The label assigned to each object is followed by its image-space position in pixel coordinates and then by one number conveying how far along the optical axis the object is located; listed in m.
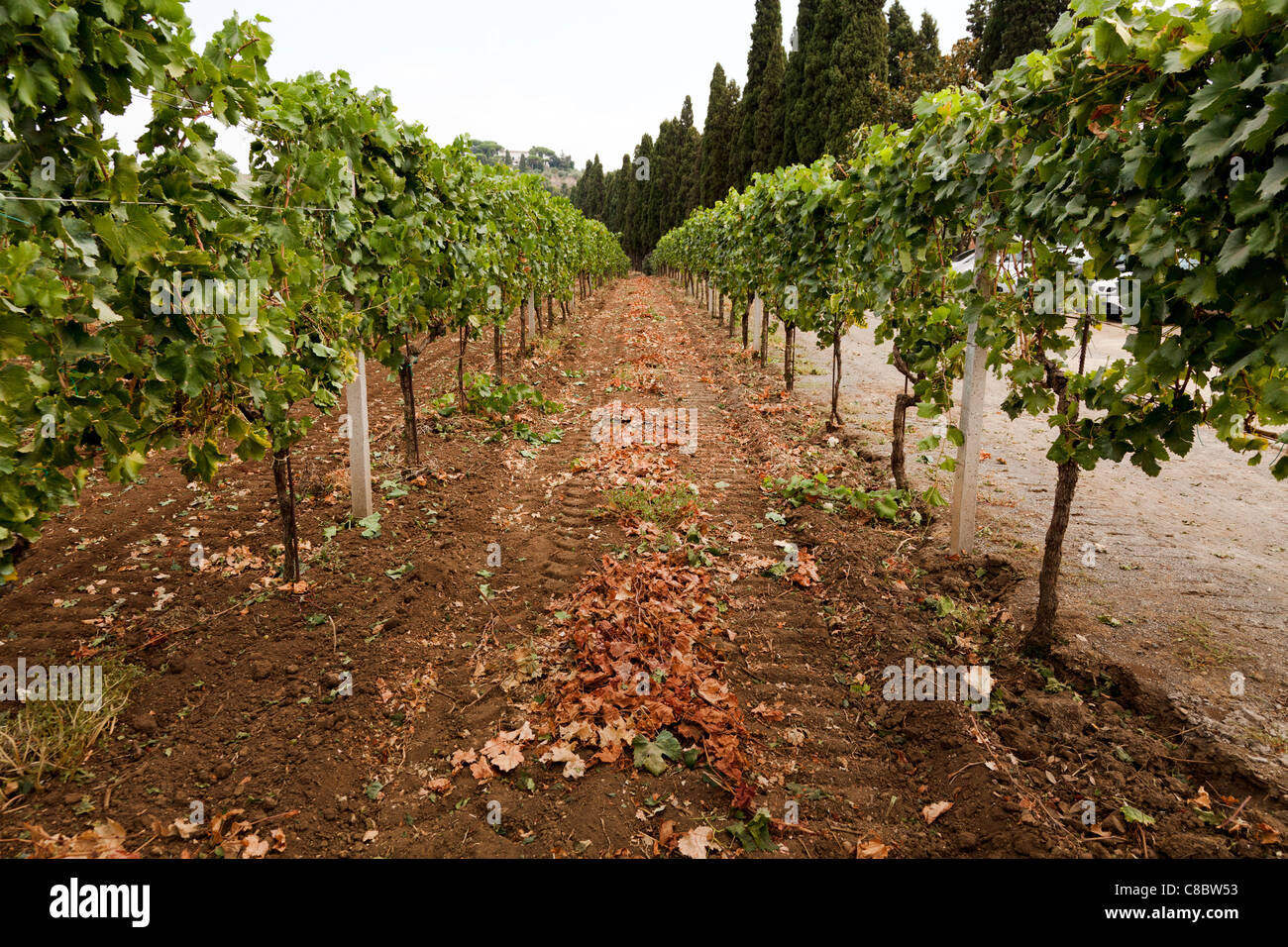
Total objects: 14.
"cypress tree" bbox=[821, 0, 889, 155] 22.56
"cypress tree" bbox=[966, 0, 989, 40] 32.78
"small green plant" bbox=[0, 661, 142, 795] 2.92
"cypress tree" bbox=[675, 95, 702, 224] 47.35
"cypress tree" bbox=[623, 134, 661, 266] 63.59
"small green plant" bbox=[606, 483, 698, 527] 5.93
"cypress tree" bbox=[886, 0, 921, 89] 35.44
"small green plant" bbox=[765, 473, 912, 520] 5.76
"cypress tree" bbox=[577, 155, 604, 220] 88.25
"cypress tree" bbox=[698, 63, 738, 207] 38.66
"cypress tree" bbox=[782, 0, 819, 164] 24.94
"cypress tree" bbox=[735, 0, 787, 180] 29.62
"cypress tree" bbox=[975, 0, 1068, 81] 22.00
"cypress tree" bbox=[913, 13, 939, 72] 31.20
